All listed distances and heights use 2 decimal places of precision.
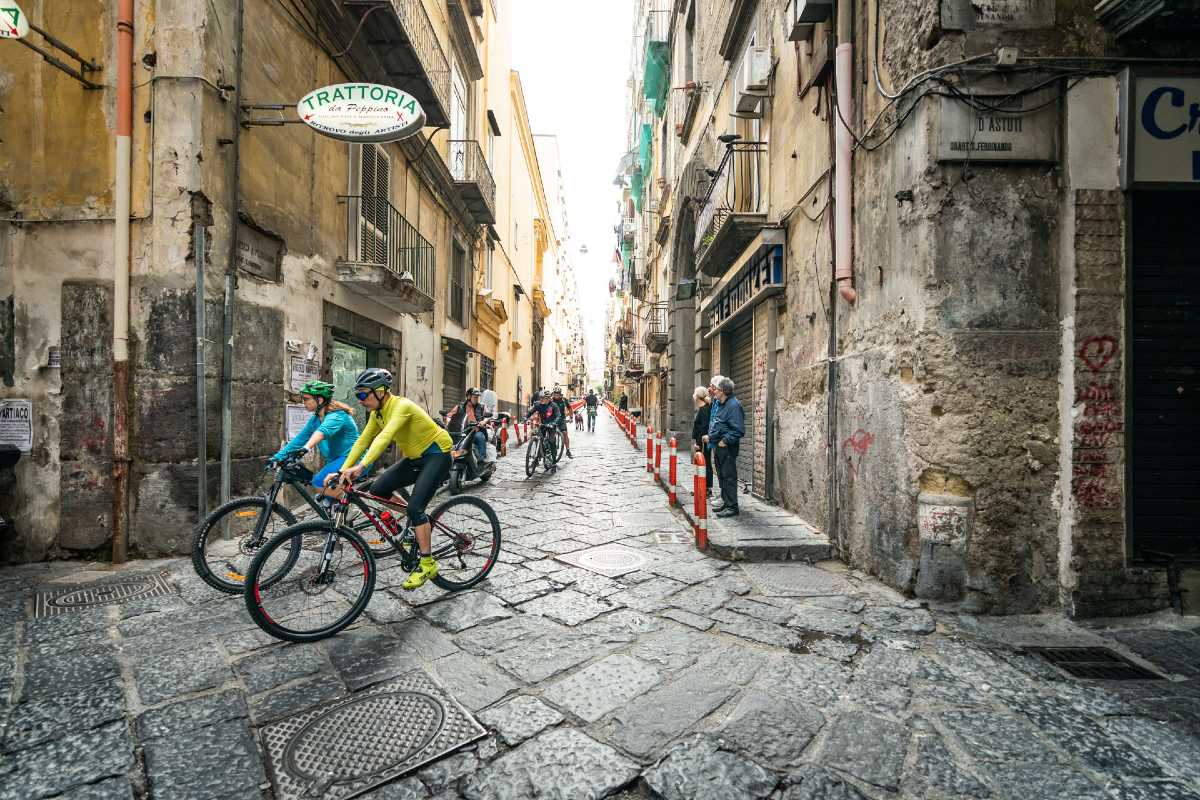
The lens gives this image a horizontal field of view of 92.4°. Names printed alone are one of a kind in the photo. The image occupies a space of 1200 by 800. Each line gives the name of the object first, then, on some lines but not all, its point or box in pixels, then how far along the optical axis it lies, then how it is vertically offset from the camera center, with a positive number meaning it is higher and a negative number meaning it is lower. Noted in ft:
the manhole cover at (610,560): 16.58 -4.72
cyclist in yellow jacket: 14.03 -1.16
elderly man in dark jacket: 22.76 -1.17
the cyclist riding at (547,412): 38.29 -0.50
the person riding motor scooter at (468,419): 32.12 -0.85
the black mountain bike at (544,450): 37.27 -3.01
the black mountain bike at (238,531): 14.33 -3.34
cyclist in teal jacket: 16.26 -0.84
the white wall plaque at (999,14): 13.55 +9.28
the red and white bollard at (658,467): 34.04 -3.78
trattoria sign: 19.51 +9.89
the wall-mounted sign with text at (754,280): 24.23 +6.29
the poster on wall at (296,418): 22.74 -0.62
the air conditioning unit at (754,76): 25.70 +15.03
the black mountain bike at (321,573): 11.43 -3.63
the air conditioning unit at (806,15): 18.60 +12.97
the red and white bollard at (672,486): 26.82 -3.93
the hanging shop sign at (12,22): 14.61 +9.67
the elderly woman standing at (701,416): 28.07 -0.52
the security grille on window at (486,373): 62.69 +3.51
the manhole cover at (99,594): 13.59 -4.85
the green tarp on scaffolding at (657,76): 65.62 +39.72
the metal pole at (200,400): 18.04 +0.06
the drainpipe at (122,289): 17.60 +3.44
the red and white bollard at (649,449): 37.67 -2.94
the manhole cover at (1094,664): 10.32 -4.79
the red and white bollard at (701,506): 19.02 -3.49
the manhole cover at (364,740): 7.39 -4.81
